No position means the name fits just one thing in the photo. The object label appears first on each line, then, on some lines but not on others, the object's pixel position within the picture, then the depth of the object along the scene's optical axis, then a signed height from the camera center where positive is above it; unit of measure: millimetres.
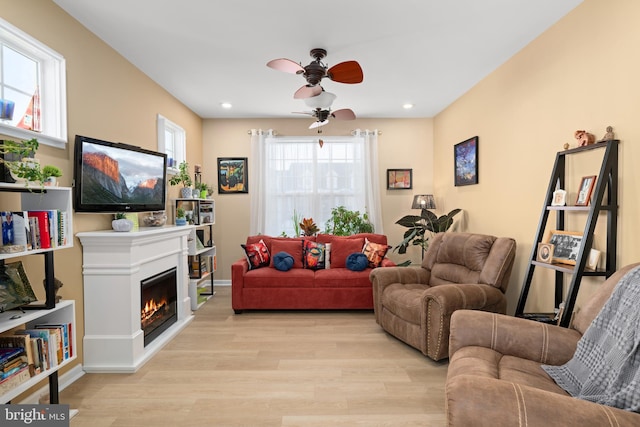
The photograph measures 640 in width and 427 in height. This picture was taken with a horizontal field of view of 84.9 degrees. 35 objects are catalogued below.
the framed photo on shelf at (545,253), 2557 -357
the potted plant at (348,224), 5434 -274
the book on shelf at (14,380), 1736 -881
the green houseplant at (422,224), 4605 -252
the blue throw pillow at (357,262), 4312 -689
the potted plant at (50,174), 1949 +199
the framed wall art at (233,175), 5672 +527
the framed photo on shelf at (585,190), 2334 +99
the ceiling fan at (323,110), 3192 +994
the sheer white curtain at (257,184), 5562 +373
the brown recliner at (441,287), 2783 -743
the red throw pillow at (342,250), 4562 -571
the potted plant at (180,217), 4102 -109
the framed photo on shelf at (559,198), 2568 +48
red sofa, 4184 -1003
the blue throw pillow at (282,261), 4301 -673
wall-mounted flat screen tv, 2715 +280
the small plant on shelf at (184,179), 4367 +368
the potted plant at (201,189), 4969 +267
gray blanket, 1388 -665
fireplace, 3137 -937
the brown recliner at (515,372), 1164 -708
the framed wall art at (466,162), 4191 +556
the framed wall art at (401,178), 5695 +453
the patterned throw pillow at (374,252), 4453 -591
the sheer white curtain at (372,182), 5574 +385
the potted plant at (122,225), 2938 -138
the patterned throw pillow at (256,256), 4438 -619
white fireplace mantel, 2748 -749
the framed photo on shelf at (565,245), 2408 -291
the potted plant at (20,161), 1775 +258
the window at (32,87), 2197 +834
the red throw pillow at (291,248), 4582 -543
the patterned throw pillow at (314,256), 4512 -639
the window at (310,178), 5645 +463
